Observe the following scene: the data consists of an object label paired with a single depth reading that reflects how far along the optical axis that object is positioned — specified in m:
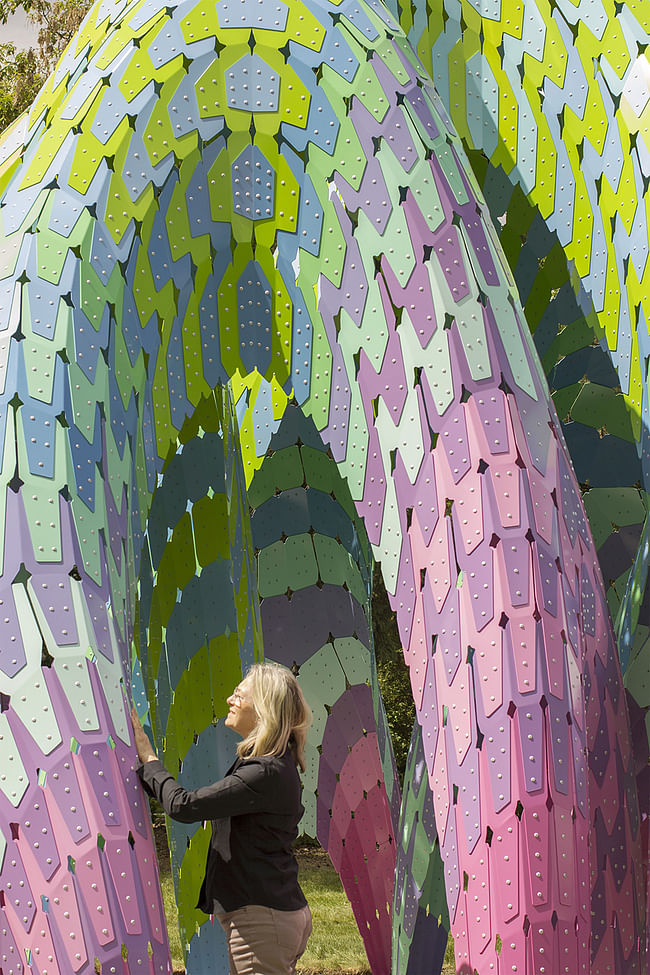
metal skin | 4.54
